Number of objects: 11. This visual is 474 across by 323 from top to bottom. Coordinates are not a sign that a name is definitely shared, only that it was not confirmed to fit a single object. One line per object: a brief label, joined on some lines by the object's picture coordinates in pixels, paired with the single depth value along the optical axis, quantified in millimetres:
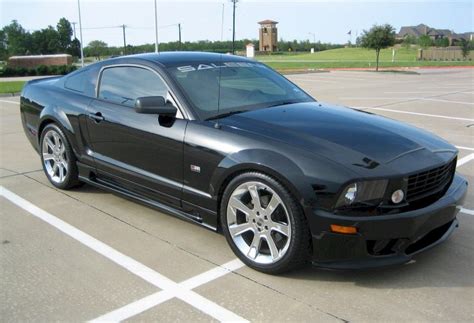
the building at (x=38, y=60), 45906
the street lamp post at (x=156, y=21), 36166
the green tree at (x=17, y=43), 75438
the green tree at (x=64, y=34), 77812
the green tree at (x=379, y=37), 33375
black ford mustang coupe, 3004
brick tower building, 90000
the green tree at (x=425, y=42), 84062
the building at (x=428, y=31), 135200
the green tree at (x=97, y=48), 79162
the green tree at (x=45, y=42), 76000
